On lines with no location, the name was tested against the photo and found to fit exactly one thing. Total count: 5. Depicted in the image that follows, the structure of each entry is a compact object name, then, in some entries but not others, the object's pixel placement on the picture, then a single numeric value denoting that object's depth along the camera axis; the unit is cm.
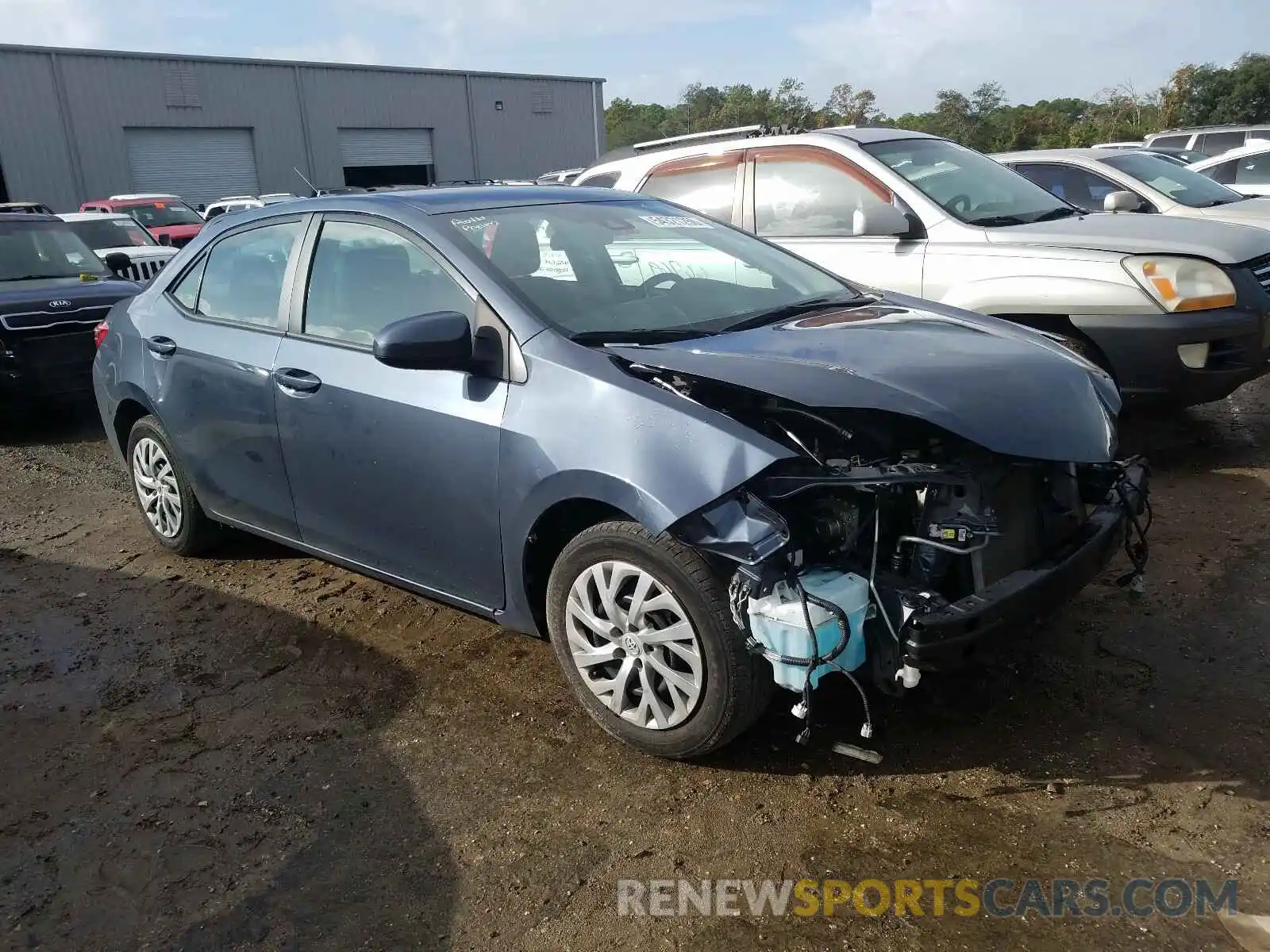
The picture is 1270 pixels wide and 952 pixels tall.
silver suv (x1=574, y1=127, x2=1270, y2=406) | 529
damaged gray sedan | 281
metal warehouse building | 2825
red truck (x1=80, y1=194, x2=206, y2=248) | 1897
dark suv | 772
